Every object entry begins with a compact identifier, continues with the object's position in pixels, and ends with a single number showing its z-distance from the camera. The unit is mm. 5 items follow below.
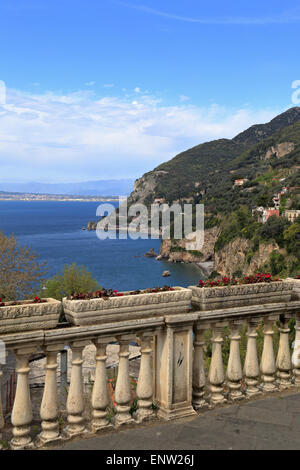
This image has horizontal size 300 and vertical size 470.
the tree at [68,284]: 35219
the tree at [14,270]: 29531
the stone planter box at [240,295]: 5047
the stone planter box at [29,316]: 3926
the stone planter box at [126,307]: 4262
